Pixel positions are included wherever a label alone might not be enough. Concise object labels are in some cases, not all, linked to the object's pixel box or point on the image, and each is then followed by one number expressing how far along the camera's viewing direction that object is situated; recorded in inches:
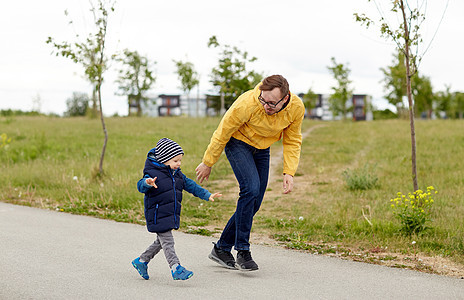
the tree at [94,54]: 468.8
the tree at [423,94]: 2174.3
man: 199.0
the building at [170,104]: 5871.1
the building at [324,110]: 5563.0
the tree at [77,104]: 2201.0
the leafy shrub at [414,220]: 275.1
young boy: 189.0
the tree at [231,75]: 677.3
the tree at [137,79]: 2159.2
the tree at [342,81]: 2057.1
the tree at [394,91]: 1923.0
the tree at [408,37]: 305.6
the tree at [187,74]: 2130.9
